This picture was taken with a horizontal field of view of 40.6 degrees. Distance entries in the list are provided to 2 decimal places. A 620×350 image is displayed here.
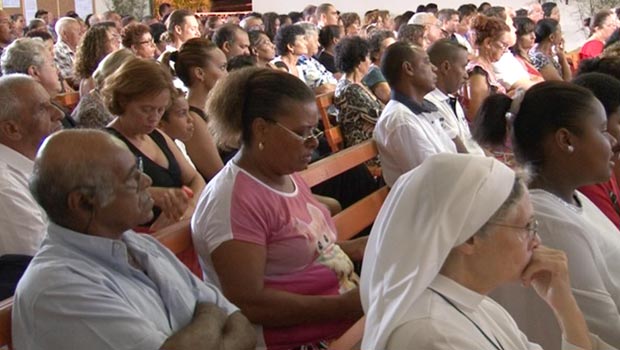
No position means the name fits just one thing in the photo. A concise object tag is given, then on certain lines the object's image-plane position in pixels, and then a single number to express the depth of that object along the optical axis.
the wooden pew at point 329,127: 5.19
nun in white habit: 1.63
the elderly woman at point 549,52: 7.76
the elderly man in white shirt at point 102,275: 1.80
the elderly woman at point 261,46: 7.21
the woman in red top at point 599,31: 8.65
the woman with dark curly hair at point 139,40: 6.27
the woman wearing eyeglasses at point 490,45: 6.41
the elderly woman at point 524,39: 7.52
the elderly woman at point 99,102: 3.98
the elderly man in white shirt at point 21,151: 2.55
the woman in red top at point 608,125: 2.91
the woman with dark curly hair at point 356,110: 5.20
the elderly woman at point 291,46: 7.59
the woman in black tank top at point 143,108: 3.25
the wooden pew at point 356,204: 3.21
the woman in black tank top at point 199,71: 4.02
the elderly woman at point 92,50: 5.33
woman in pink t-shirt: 2.39
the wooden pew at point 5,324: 1.82
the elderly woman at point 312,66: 7.64
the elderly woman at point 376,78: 5.95
